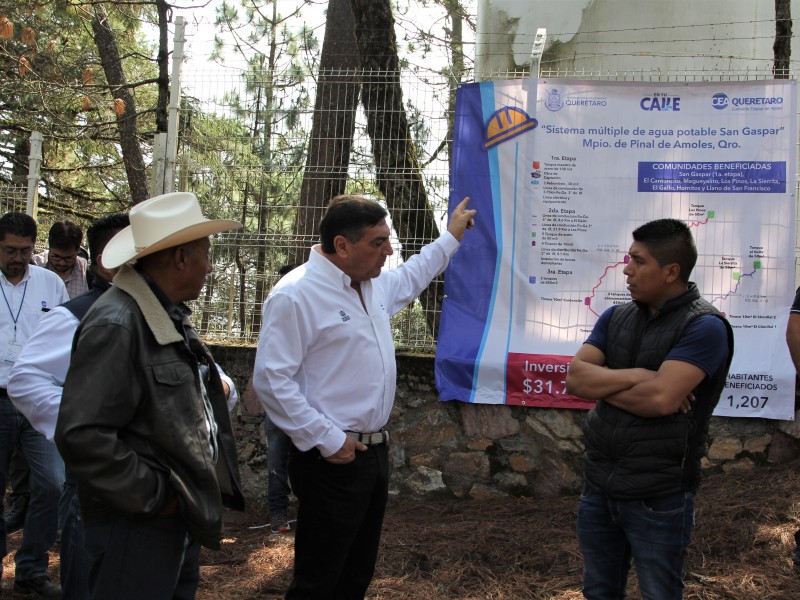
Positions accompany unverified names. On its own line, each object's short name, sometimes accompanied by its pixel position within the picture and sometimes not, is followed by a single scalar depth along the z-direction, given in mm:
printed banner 5629
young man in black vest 2988
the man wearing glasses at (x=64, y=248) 5488
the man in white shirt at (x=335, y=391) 3316
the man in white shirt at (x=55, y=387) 2973
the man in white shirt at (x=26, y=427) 4480
